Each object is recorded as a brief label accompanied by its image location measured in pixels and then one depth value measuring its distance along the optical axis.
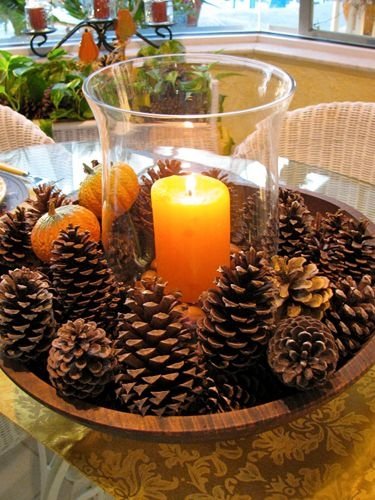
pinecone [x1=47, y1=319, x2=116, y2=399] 0.47
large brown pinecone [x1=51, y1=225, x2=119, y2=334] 0.56
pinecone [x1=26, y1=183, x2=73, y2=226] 0.71
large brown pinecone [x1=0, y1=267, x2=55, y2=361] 0.51
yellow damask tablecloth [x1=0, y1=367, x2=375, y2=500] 0.51
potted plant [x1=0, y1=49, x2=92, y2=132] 2.00
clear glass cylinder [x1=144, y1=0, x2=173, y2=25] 2.39
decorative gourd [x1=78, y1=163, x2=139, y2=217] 0.60
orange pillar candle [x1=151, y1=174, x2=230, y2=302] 0.58
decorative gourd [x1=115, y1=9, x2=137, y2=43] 2.21
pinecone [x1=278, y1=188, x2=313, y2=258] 0.65
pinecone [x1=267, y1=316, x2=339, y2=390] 0.46
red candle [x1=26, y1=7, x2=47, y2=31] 2.34
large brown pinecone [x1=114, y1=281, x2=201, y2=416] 0.46
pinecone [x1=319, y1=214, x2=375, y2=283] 0.60
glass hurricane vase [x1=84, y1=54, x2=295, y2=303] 0.56
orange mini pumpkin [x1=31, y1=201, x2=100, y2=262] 0.64
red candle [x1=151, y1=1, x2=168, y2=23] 2.39
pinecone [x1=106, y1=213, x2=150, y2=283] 0.62
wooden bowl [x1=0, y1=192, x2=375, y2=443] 0.44
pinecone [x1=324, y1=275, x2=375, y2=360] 0.52
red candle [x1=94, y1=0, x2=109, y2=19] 2.30
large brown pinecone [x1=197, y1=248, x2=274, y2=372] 0.48
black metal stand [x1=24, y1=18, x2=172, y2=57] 2.33
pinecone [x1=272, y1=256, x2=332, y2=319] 0.53
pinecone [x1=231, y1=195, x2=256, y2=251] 0.62
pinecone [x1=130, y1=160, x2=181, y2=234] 0.62
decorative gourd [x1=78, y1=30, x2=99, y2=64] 2.10
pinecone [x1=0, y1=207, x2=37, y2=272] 0.66
